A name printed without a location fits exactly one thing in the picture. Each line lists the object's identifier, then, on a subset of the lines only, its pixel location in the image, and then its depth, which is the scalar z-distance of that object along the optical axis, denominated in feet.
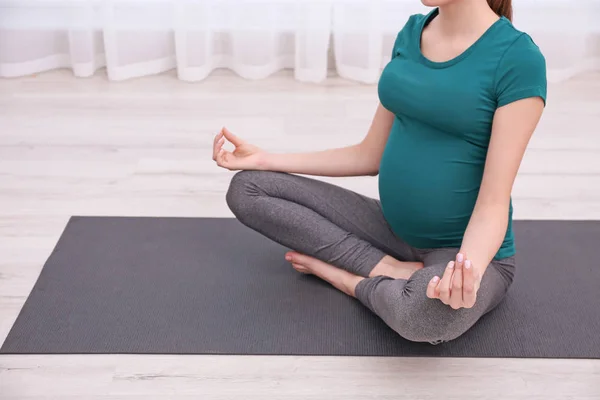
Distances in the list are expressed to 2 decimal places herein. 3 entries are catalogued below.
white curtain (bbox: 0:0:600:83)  15.86
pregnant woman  9.39
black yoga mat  9.97
